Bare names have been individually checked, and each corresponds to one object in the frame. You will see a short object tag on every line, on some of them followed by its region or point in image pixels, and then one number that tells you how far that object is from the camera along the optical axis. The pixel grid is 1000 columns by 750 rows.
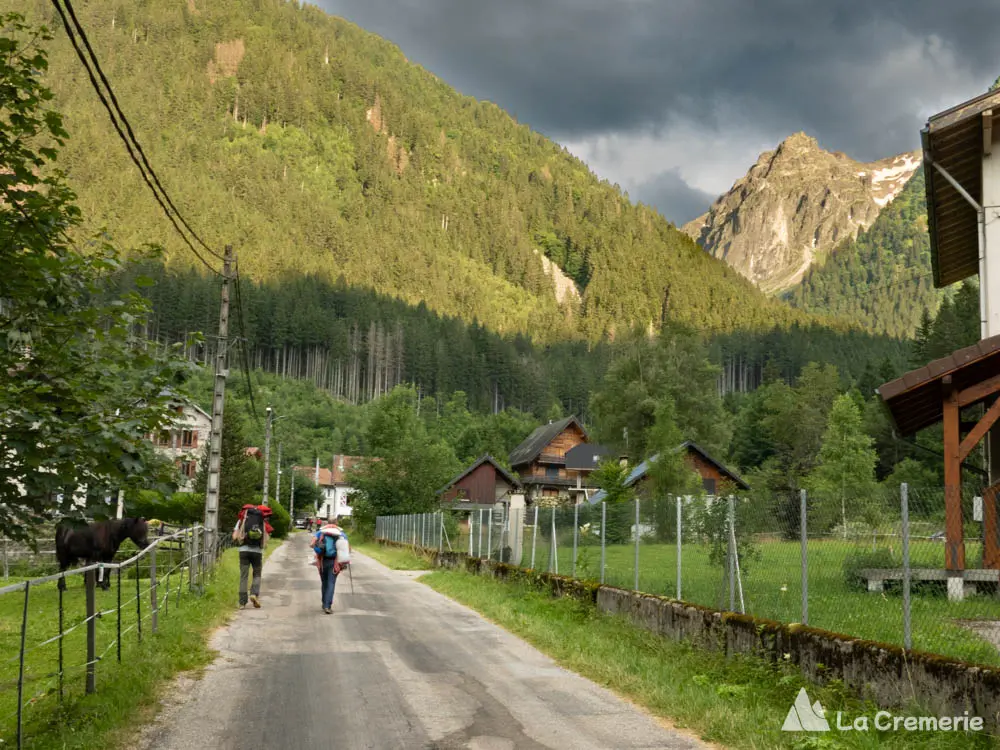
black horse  22.91
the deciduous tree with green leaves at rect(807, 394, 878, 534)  65.56
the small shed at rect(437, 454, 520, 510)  79.81
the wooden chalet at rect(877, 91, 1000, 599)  14.04
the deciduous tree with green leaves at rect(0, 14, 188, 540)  6.61
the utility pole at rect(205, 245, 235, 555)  23.20
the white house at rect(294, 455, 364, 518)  126.94
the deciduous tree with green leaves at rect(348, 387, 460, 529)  52.72
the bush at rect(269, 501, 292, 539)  58.41
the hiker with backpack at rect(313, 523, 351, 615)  17.47
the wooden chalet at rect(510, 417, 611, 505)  94.75
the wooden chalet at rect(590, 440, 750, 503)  60.19
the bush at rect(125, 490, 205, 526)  43.81
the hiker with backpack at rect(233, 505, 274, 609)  17.77
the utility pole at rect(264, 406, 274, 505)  48.33
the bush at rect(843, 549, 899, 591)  9.80
